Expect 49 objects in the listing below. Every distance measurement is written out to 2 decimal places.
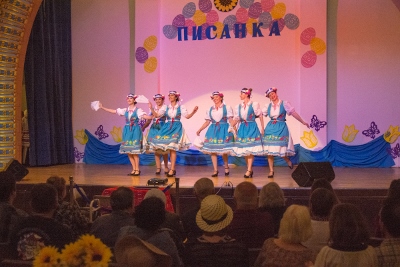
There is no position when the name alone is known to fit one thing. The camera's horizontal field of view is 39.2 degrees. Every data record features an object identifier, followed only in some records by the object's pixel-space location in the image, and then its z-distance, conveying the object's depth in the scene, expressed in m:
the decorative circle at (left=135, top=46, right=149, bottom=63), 10.23
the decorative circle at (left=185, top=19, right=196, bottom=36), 10.07
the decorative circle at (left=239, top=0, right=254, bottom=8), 9.79
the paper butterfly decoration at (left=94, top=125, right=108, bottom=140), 10.58
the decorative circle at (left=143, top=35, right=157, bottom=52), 10.20
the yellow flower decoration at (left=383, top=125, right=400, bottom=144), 9.29
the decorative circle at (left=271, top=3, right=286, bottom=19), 9.65
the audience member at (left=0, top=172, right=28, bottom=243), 3.39
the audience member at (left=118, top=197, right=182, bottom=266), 2.63
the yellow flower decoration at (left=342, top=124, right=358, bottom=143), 9.46
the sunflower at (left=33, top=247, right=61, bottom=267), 2.13
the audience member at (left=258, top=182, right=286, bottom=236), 3.69
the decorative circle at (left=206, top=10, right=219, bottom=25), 9.94
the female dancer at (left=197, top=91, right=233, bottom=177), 8.04
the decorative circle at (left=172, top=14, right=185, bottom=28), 10.10
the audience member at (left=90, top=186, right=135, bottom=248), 3.20
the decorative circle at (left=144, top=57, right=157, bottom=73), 10.19
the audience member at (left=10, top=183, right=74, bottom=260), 2.85
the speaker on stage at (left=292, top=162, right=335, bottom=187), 6.28
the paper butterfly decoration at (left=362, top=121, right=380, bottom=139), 9.38
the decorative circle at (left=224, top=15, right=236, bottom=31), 9.86
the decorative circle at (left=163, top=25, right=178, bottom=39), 10.17
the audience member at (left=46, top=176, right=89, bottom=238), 3.44
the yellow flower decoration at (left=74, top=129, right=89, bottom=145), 10.65
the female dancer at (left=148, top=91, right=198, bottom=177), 8.20
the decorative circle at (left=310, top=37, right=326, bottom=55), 9.43
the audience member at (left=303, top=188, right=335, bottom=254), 3.10
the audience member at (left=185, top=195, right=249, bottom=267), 2.66
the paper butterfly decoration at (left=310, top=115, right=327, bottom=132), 9.45
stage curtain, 9.64
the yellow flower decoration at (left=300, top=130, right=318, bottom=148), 9.49
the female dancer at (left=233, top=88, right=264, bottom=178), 7.86
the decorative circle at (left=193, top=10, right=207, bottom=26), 9.98
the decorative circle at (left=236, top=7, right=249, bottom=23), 9.80
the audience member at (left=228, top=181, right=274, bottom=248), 3.29
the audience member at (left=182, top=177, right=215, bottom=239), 3.56
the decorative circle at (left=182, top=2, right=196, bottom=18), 10.04
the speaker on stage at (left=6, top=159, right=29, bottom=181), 7.00
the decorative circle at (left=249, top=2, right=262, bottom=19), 9.74
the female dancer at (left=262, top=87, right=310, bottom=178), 7.76
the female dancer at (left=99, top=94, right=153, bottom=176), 8.32
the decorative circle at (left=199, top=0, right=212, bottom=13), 9.96
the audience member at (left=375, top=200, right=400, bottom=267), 2.59
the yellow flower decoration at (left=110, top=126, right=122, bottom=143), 10.48
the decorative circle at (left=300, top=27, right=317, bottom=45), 9.46
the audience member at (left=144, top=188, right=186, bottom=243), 3.35
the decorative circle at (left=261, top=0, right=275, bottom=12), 9.69
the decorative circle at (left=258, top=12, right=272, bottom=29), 9.71
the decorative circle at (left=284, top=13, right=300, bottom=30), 9.59
